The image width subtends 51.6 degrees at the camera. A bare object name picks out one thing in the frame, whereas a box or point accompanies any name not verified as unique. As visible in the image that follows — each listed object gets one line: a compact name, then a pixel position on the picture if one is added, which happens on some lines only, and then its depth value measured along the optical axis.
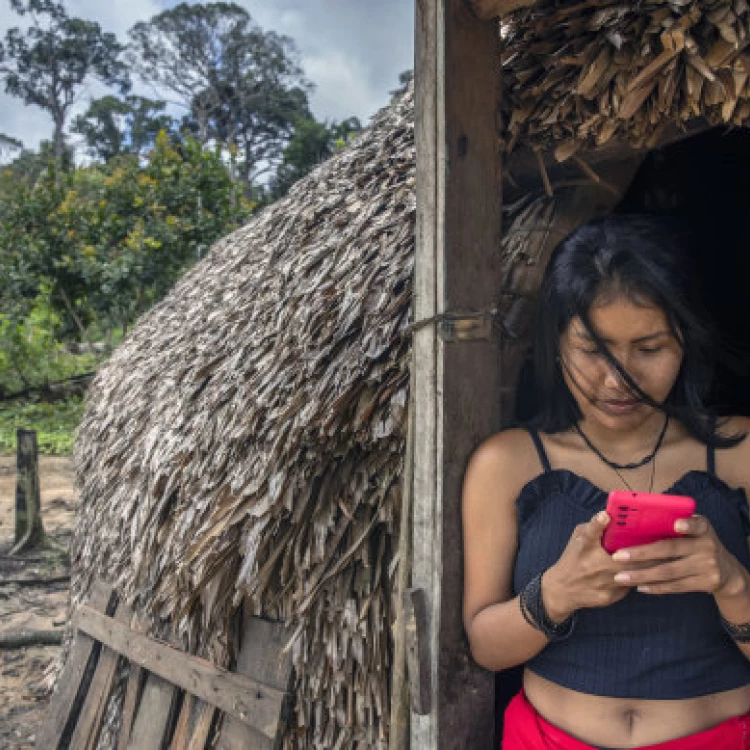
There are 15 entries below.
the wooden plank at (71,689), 3.45
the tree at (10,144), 35.32
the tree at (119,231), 11.12
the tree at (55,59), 34.62
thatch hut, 1.51
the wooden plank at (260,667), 2.42
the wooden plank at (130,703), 3.08
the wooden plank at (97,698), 3.31
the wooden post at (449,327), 1.61
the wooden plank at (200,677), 2.43
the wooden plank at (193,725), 2.68
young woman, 1.45
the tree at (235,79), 33.50
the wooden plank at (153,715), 2.88
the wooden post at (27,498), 7.23
